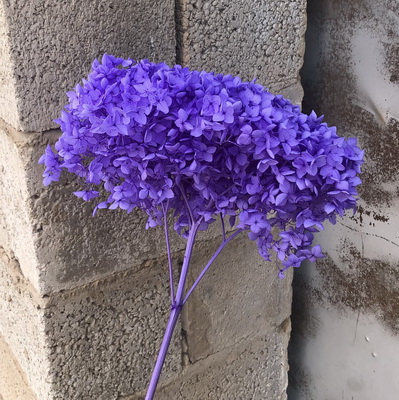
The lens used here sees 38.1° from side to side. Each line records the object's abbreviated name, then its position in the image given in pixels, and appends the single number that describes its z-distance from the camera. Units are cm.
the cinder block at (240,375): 167
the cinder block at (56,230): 122
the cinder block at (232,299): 159
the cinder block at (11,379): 160
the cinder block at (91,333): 137
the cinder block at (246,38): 131
